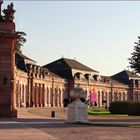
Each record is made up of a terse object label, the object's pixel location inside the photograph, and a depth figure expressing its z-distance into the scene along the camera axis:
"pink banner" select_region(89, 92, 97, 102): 127.12
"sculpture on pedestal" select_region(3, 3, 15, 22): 43.71
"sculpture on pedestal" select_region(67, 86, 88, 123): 37.94
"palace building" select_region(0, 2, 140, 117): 42.31
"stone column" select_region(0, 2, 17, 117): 42.12
